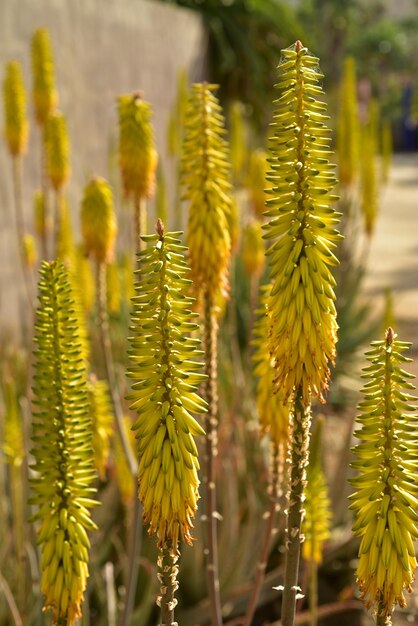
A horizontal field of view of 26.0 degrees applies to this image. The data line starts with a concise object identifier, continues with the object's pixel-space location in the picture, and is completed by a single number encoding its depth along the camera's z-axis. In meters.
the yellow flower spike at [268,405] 1.60
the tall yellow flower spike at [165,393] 0.92
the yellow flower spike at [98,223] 2.30
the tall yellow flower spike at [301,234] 0.95
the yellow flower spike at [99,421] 1.86
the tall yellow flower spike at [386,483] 0.93
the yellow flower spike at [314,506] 1.59
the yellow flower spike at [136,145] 2.13
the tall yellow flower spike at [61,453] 1.06
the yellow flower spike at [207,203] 1.60
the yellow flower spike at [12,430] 1.97
